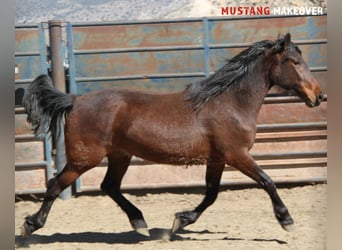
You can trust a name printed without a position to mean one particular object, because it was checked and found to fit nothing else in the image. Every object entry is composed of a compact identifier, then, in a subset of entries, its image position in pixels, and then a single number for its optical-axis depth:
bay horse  11.74
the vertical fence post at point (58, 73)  14.17
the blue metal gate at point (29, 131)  13.88
